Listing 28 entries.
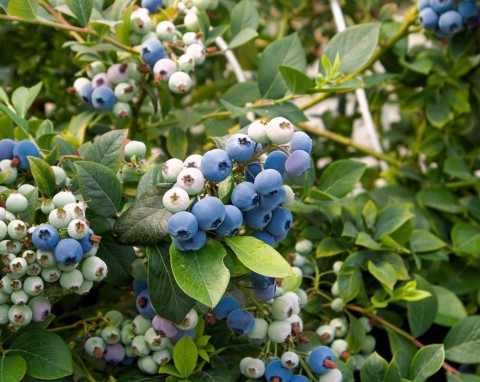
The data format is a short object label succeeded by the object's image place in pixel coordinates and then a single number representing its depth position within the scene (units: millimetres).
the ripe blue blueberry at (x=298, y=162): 608
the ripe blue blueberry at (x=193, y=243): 593
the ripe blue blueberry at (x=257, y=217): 626
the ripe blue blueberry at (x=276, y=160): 624
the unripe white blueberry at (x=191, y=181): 587
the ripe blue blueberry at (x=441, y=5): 1070
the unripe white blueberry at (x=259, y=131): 604
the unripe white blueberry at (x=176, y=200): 584
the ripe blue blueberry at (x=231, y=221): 592
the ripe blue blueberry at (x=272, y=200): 610
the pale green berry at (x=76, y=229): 616
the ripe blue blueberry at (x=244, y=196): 593
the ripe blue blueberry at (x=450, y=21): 1077
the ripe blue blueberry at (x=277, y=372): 707
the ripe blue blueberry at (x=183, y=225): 571
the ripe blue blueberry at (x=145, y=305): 719
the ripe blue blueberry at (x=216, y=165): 585
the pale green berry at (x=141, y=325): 727
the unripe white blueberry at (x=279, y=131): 594
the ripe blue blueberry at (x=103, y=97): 875
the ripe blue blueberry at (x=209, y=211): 573
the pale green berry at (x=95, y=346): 720
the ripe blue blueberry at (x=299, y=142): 617
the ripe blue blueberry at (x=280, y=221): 646
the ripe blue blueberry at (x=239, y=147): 597
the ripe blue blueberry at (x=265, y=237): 652
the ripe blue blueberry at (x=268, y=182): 586
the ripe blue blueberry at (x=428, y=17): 1076
